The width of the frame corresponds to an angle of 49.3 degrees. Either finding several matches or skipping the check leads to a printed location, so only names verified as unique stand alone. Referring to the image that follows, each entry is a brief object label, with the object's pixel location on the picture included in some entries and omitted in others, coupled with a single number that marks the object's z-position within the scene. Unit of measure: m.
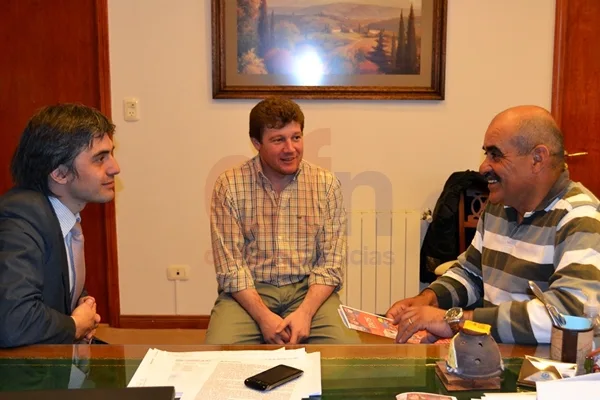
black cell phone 1.29
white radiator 3.60
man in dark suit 1.60
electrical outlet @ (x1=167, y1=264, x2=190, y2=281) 3.68
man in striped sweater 1.60
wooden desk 1.32
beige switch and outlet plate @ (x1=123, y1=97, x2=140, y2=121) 3.55
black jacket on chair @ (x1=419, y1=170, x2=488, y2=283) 3.40
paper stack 1.27
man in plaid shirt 2.48
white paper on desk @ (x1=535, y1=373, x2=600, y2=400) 1.06
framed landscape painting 3.48
